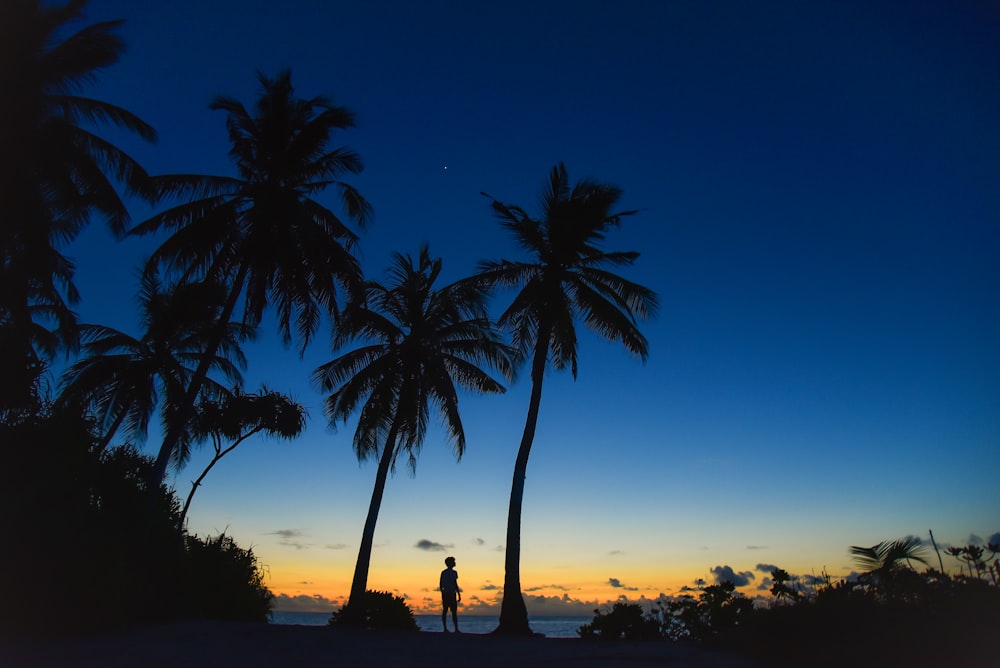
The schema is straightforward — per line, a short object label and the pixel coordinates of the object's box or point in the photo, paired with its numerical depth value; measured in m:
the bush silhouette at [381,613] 17.58
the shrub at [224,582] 15.97
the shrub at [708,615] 9.97
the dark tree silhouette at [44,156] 15.01
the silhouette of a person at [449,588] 15.20
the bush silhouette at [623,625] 13.40
